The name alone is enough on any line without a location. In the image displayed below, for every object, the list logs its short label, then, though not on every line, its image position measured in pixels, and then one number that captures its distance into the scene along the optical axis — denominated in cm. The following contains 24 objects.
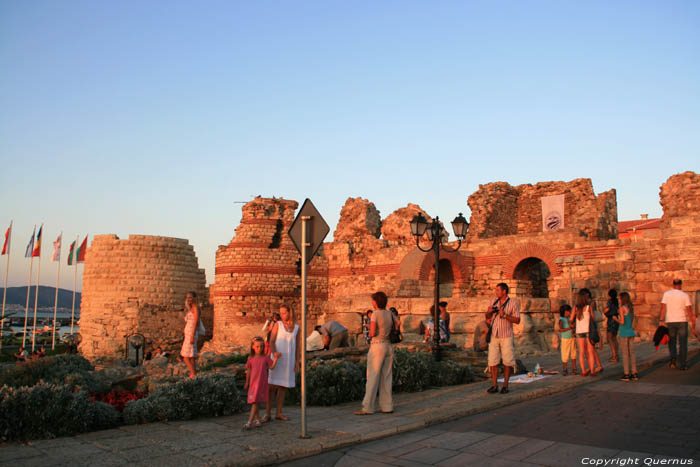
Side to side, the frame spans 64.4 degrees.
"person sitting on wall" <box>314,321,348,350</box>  1189
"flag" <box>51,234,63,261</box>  3194
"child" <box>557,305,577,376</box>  974
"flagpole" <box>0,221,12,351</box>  3088
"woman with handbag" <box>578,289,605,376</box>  918
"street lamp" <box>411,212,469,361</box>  1229
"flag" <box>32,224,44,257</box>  3086
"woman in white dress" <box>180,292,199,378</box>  884
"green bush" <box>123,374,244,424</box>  679
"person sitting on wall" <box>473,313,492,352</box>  1012
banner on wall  2350
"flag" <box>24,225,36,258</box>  3108
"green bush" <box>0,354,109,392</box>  862
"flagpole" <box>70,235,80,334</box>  3135
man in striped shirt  802
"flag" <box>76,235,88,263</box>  3010
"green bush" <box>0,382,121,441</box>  584
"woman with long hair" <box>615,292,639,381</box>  883
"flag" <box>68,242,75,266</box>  3209
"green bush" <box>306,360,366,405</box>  789
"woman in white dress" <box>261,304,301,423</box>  684
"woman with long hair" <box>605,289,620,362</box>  944
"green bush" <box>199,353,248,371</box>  1299
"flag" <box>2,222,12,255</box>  3091
